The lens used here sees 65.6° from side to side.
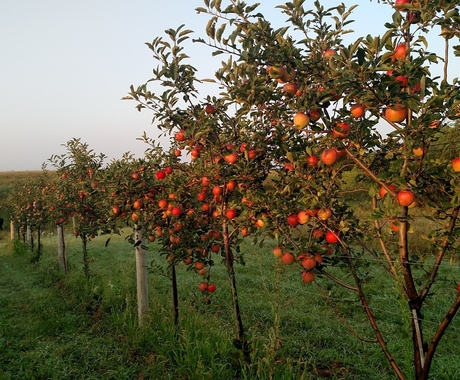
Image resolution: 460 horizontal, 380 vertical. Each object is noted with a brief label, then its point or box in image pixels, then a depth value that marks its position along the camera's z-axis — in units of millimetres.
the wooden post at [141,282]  4469
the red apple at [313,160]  2282
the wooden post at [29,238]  11550
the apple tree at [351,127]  1740
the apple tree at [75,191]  6875
